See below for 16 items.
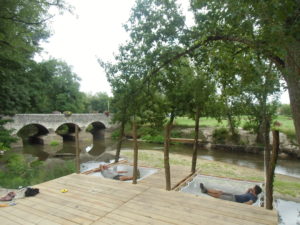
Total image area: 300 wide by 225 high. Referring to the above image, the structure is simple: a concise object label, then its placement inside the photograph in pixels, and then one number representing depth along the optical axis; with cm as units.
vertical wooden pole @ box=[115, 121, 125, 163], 1054
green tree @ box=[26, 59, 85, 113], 3100
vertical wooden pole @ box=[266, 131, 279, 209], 443
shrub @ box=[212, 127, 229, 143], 2059
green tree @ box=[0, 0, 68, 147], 646
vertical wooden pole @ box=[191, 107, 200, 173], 845
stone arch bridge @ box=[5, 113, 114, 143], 2065
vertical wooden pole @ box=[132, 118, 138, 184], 605
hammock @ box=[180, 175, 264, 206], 711
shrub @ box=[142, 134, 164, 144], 2383
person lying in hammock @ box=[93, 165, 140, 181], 806
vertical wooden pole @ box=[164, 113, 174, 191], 575
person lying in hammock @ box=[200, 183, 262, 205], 623
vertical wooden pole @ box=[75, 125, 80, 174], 692
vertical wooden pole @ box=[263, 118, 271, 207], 468
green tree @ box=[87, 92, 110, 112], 4892
